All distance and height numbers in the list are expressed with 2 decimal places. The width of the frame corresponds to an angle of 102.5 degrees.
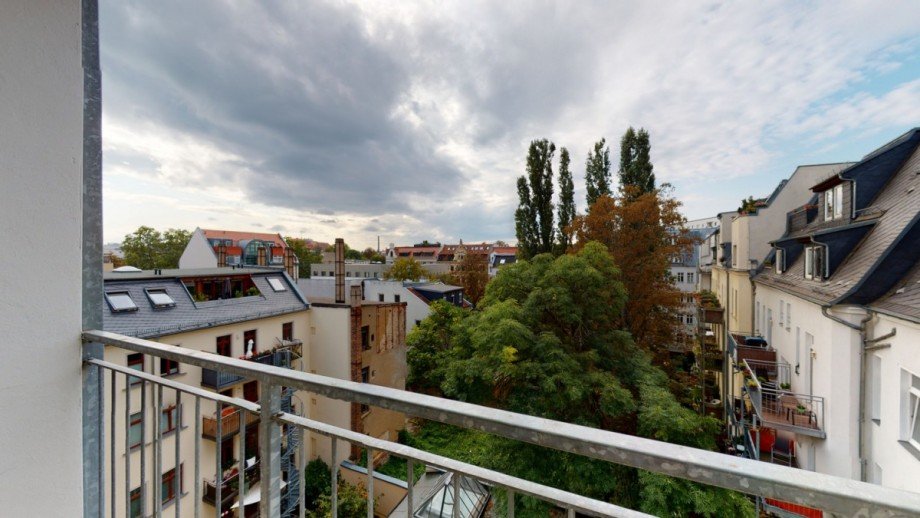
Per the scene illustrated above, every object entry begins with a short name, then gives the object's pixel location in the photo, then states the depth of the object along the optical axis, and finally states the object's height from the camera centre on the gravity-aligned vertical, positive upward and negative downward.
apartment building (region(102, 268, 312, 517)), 7.13 -1.84
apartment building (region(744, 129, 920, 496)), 4.97 -1.22
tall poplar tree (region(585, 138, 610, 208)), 17.06 +4.05
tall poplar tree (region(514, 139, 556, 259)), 16.94 +2.51
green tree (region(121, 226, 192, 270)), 29.06 +0.63
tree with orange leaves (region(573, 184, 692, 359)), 12.52 +0.19
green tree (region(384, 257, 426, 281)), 34.47 -1.29
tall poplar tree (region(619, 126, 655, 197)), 16.06 +4.26
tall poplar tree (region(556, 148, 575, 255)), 17.12 +2.93
